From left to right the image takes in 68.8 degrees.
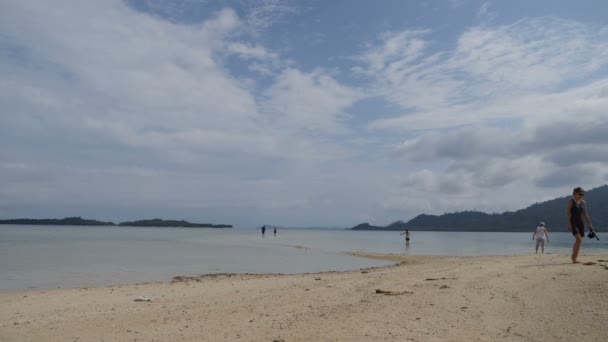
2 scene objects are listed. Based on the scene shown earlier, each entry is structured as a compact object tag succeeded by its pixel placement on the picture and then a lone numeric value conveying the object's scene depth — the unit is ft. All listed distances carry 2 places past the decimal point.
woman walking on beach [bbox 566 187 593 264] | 42.45
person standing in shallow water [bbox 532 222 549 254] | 79.97
